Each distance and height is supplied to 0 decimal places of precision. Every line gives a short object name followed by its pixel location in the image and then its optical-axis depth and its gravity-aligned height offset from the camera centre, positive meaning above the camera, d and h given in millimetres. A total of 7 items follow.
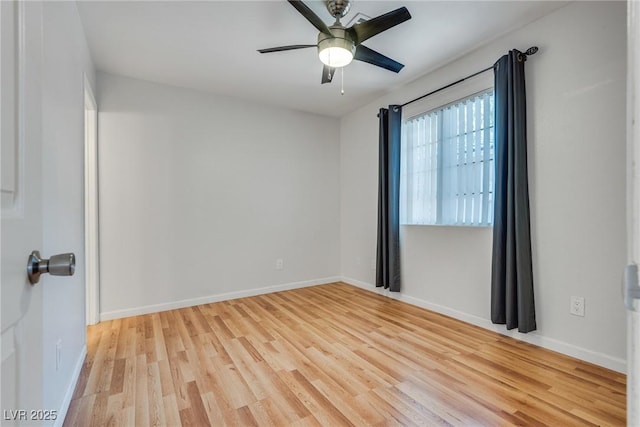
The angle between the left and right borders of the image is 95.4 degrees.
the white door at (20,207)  480 +12
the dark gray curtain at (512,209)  2211 +22
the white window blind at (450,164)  2537 +468
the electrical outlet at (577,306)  2008 -659
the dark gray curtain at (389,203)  3334 +108
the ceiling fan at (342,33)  1788 +1184
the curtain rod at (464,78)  2219 +1221
